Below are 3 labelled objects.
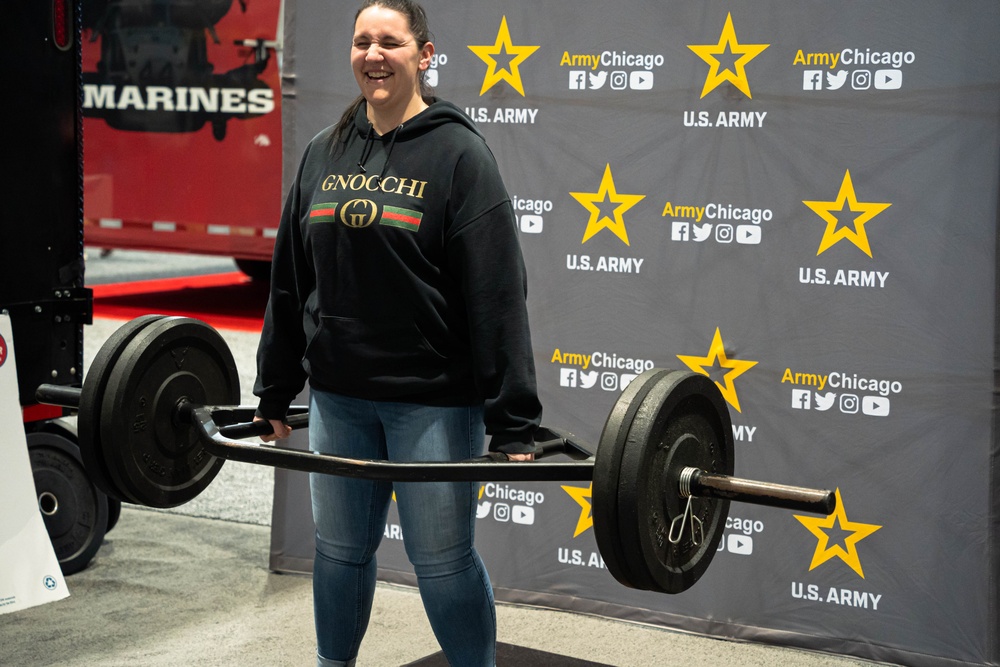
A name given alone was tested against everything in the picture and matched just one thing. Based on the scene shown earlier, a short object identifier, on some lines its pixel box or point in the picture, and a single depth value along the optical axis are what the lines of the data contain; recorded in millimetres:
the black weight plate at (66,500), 3889
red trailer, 7988
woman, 2393
